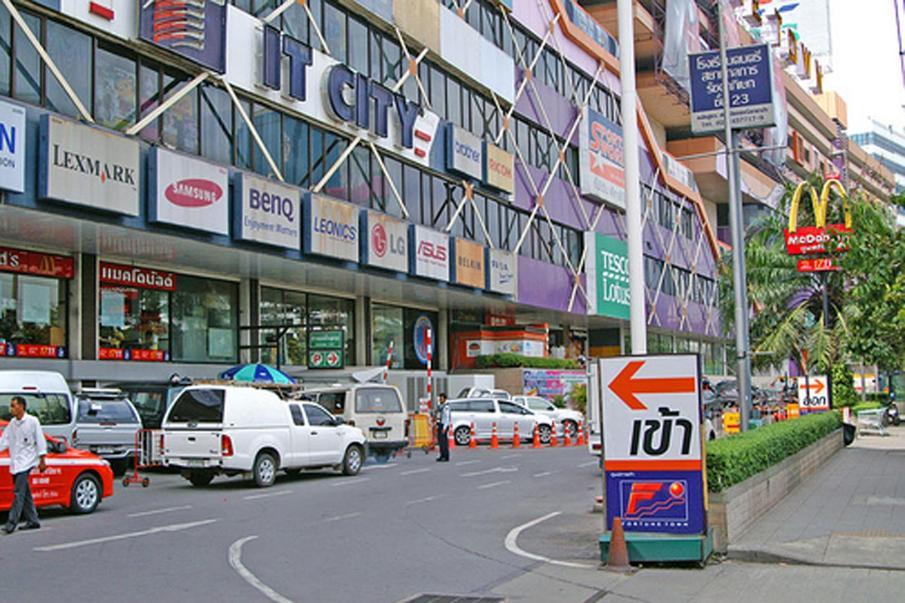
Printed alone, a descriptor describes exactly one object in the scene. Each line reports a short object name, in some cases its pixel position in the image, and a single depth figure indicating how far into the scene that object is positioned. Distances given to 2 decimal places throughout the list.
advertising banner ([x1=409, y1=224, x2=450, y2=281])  35.91
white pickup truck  20.05
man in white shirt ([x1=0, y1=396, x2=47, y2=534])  13.62
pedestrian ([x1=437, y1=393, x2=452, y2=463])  27.14
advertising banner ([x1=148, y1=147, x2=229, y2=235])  25.12
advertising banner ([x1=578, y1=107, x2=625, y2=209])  52.12
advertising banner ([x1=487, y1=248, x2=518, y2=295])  41.44
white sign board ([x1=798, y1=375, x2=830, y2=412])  30.91
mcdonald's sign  29.64
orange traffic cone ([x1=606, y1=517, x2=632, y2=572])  10.85
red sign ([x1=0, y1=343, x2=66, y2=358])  25.64
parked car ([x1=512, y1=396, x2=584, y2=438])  36.56
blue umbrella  27.16
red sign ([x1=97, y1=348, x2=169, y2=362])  28.28
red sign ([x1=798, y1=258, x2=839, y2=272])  30.27
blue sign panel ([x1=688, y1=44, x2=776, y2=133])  20.58
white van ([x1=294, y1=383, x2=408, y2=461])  26.91
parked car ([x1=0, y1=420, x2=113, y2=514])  15.26
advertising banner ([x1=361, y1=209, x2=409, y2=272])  33.38
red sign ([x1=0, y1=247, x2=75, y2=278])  25.88
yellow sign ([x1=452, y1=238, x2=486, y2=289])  38.91
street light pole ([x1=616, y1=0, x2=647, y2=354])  15.91
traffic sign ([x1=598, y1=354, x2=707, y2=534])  11.17
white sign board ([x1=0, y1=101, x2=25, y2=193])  21.36
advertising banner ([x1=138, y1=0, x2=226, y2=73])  25.44
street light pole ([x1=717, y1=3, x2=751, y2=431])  19.55
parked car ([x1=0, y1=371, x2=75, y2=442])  19.98
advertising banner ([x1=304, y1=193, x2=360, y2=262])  30.67
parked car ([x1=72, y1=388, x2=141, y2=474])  22.19
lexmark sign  22.28
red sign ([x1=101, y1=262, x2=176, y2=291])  28.69
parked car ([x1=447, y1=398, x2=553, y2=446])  34.47
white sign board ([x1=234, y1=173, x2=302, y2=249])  27.98
